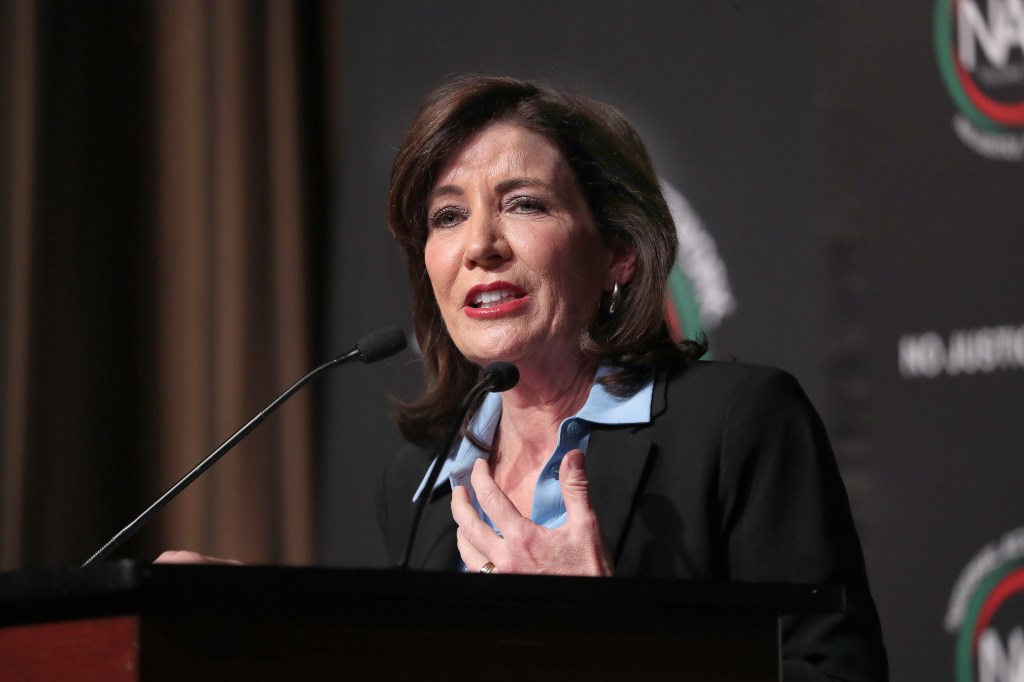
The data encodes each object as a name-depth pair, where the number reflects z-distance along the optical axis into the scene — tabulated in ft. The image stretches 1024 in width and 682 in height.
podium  12.77
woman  14.74
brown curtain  17.42
